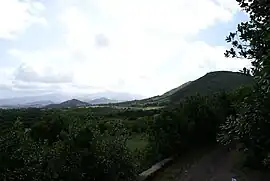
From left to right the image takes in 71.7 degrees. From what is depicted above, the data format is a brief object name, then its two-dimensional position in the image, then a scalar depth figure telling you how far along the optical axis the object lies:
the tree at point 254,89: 3.00
